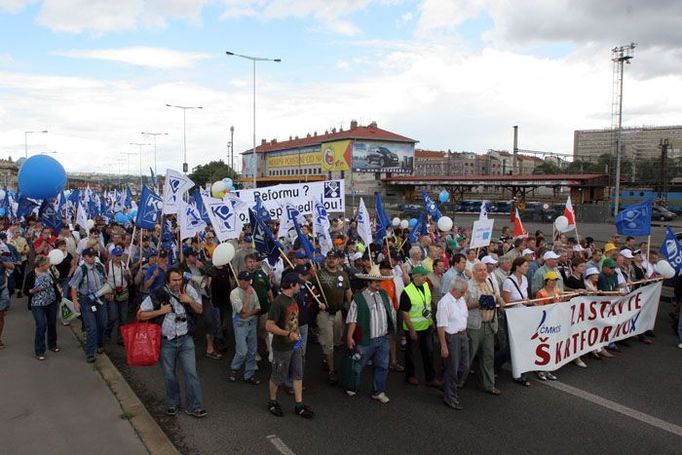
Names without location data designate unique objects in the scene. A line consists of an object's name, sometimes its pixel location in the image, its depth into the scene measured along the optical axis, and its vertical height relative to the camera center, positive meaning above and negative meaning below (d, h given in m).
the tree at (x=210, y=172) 87.72 +3.15
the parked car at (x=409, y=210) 37.35 -1.47
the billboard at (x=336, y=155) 76.81 +5.27
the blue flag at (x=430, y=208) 13.94 -0.44
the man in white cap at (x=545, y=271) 7.48 -1.14
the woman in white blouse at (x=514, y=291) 6.68 -1.28
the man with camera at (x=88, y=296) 7.23 -1.50
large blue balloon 10.12 +0.19
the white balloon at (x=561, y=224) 11.57 -0.69
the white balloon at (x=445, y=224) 12.12 -0.75
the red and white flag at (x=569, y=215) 11.87 -0.50
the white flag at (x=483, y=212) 10.38 -0.42
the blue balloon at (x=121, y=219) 15.37 -0.92
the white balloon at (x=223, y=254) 6.96 -0.87
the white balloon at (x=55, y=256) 7.83 -1.04
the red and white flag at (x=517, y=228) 11.65 -0.80
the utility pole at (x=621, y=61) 37.50 +9.92
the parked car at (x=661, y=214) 38.19 -1.47
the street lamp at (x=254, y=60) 28.34 +7.33
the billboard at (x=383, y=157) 77.38 +5.13
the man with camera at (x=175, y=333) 5.41 -1.51
